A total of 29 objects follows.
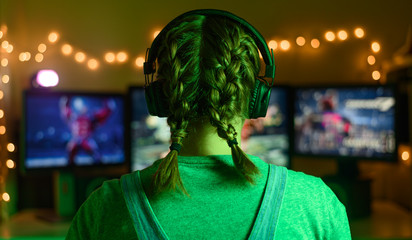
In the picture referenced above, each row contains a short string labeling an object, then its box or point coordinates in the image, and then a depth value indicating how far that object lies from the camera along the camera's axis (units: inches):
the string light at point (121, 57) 94.2
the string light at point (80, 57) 92.4
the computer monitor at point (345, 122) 78.9
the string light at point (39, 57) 90.8
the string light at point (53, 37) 91.4
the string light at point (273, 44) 92.7
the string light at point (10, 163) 83.5
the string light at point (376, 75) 90.7
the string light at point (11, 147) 84.2
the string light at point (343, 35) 91.4
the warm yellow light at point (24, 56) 89.8
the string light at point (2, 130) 82.5
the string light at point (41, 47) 91.1
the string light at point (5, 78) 82.7
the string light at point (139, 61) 94.2
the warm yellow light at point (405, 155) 81.4
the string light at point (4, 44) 82.5
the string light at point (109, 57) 93.9
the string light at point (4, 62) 82.4
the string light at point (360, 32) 90.3
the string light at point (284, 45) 93.3
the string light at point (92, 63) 93.3
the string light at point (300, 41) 93.2
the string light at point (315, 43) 92.9
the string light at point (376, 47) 89.8
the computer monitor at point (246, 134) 82.1
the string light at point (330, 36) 92.1
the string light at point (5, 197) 81.0
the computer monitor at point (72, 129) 78.7
